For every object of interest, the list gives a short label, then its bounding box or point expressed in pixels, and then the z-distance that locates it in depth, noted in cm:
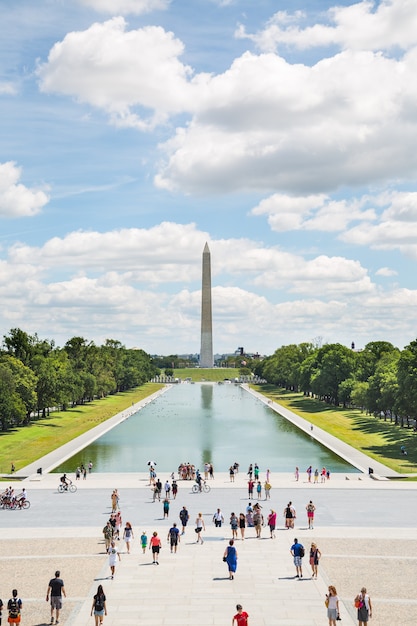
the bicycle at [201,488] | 4147
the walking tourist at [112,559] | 2417
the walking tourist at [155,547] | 2578
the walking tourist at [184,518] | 3050
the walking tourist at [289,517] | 3195
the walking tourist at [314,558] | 2402
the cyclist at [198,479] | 4103
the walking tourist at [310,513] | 3173
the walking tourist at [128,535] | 2802
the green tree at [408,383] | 6347
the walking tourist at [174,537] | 2742
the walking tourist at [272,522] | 3020
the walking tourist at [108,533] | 2733
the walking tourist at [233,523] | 2986
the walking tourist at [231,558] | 2359
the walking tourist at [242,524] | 2989
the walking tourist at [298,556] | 2409
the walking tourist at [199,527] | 2900
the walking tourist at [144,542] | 2779
